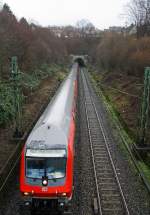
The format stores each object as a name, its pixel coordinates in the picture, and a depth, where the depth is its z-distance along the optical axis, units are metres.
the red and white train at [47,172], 12.54
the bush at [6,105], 24.55
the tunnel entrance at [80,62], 107.06
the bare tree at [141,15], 62.24
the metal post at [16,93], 19.83
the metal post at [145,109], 19.00
